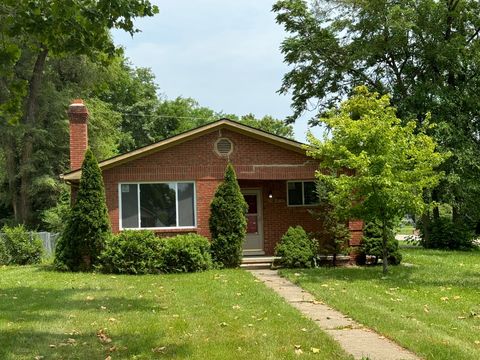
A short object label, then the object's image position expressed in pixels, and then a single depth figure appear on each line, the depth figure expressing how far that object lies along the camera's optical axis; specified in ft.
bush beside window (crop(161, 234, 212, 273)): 50.96
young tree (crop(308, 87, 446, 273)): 44.32
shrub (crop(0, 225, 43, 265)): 64.85
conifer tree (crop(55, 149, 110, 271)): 51.78
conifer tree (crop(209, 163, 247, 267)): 53.57
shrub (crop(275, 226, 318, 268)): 53.42
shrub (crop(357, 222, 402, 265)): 54.34
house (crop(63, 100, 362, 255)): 57.26
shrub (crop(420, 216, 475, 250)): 80.48
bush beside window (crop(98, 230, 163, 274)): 50.72
